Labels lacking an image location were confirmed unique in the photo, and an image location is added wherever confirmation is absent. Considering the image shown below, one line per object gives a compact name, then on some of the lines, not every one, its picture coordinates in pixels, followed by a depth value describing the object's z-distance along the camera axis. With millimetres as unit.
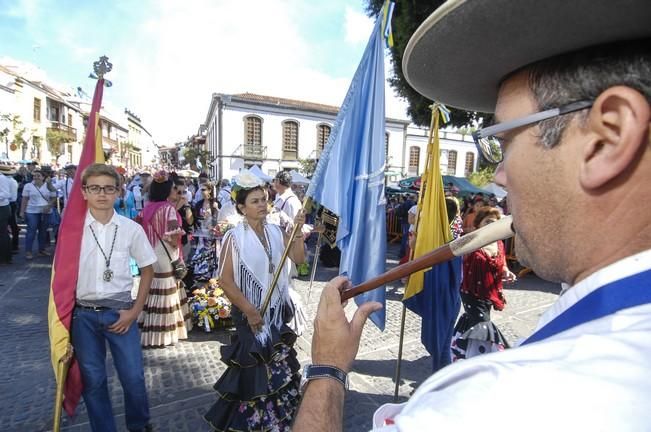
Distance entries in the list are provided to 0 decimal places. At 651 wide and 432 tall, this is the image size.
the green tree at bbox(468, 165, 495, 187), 26633
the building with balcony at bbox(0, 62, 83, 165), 28391
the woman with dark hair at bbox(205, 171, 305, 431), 2744
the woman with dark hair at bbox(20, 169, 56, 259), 8773
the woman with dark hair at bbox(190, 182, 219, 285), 6699
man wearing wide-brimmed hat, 501
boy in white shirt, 2682
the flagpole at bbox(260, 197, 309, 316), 2615
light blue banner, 2674
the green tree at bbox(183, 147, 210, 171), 43519
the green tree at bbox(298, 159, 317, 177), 34966
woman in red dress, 3727
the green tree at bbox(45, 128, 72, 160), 34969
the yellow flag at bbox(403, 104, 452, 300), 3727
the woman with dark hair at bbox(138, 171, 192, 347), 4738
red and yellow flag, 2539
